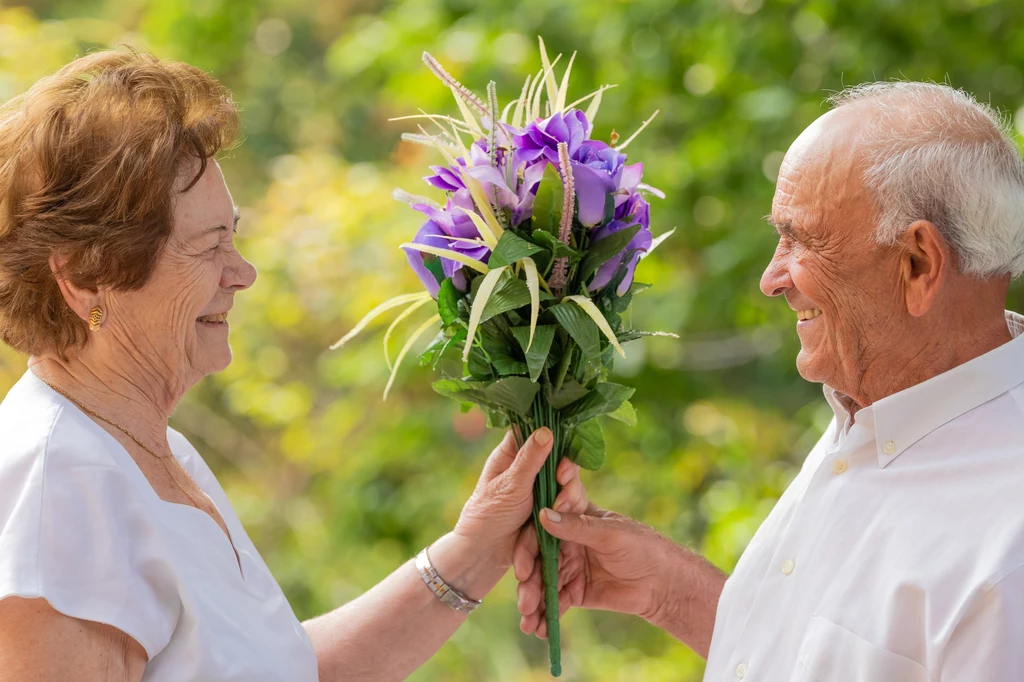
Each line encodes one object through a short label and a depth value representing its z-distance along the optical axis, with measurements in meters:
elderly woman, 2.87
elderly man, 2.89
